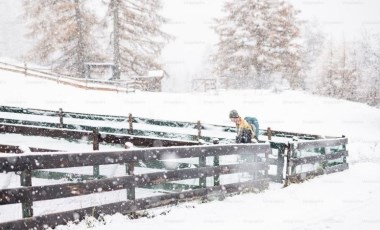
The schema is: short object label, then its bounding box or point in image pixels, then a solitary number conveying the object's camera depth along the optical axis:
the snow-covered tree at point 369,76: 39.98
